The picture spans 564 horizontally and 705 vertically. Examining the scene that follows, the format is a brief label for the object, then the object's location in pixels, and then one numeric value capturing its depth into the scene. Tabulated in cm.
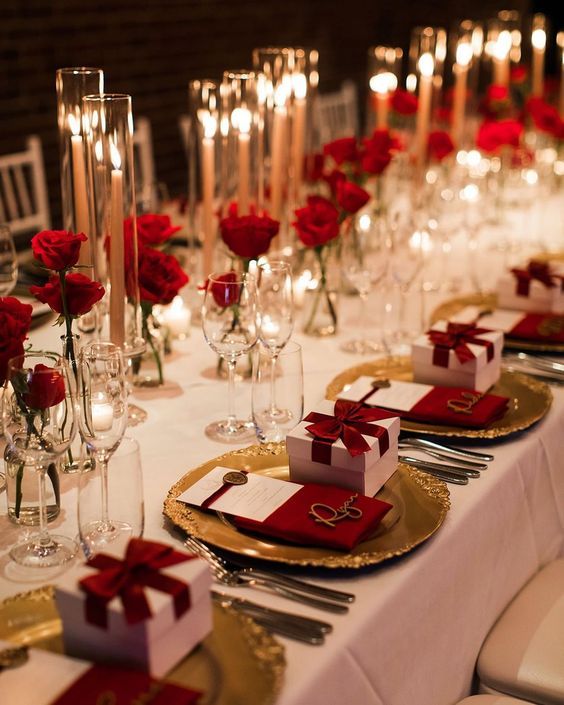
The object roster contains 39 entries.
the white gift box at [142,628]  105
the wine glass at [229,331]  175
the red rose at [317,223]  216
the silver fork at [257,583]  127
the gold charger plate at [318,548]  134
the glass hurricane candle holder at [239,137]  230
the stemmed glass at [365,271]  221
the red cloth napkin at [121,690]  103
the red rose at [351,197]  227
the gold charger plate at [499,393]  174
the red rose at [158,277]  186
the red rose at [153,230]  196
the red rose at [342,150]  262
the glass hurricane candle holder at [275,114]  251
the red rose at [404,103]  337
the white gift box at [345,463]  147
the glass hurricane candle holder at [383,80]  327
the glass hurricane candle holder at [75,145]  180
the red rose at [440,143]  329
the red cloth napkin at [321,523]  136
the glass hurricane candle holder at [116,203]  177
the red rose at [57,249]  152
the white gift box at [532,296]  231
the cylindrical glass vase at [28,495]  144
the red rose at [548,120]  364
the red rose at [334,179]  244
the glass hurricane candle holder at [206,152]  228
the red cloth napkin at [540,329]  217
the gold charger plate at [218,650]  108
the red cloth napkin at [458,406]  175
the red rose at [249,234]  194
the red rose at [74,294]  154
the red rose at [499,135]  324
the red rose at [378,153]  261
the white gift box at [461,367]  185
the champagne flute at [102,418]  129
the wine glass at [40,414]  131
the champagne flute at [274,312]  173
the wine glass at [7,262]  214
